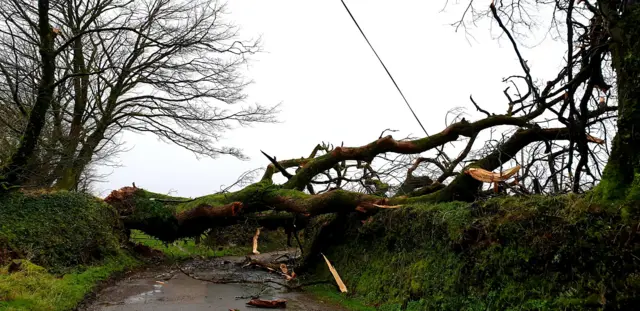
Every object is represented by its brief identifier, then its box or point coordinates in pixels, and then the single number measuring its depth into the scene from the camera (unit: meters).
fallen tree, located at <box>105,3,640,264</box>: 4.40
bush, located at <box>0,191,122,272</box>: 8.41
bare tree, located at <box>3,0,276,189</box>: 15.35
